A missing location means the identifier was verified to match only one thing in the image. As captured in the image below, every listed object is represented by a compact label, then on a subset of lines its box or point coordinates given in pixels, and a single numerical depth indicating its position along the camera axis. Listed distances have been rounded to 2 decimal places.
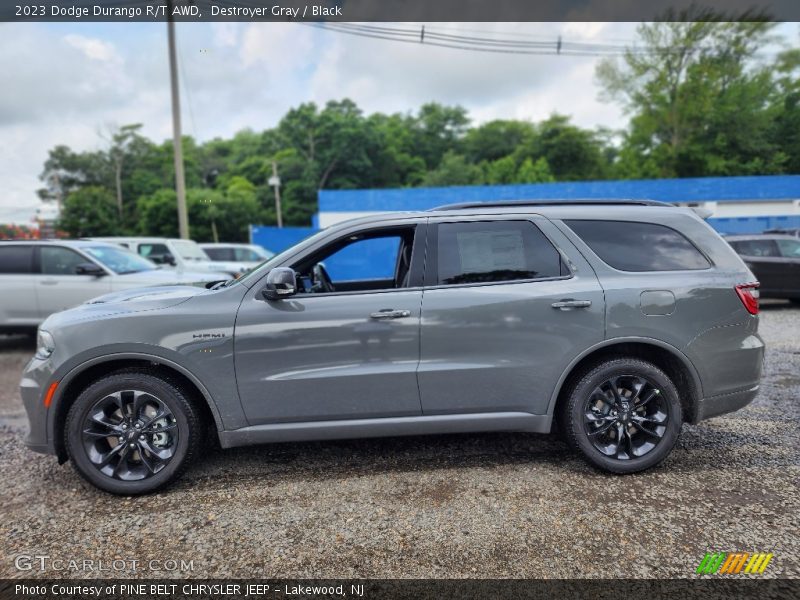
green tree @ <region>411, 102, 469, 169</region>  64.69
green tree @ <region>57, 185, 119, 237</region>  43.69
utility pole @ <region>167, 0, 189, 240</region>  13.74
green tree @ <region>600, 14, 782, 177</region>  25.39
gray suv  3.10
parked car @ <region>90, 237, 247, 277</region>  11.16
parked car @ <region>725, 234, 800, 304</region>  10.04
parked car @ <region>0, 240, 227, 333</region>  7.21
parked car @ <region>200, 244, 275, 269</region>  15.63
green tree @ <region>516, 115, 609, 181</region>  53.03
